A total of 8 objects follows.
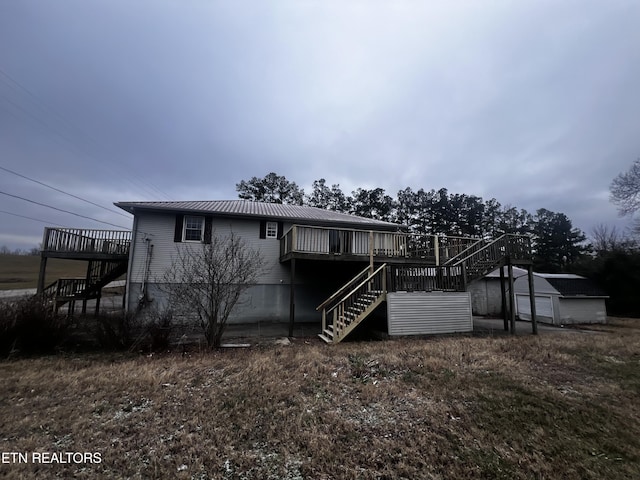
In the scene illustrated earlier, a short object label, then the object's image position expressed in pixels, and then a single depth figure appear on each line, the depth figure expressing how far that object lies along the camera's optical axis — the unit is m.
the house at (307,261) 9.30
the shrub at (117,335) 7.42
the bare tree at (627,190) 21.36
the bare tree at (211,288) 7.70
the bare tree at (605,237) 29.48
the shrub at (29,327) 6.68
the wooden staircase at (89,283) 12.34
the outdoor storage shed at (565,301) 14.56
